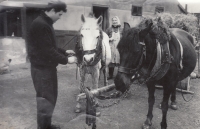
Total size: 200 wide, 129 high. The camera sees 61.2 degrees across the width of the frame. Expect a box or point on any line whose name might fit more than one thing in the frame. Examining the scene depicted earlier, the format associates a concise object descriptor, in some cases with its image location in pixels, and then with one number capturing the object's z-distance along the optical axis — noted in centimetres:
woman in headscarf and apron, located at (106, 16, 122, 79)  502
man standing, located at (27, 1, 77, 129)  185
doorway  639
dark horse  197
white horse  265
